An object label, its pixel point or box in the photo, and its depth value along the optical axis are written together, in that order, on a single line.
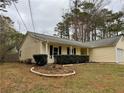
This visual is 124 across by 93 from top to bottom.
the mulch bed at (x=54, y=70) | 6.64
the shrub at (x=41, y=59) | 8.55
